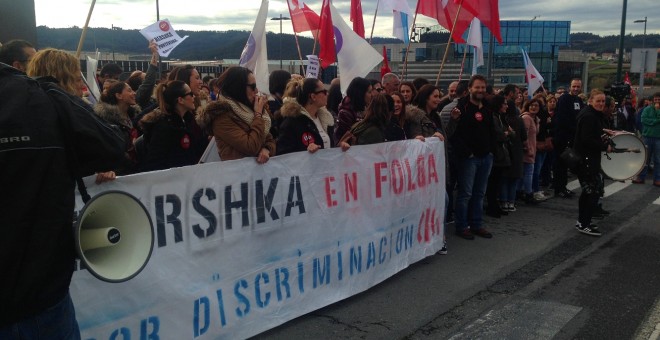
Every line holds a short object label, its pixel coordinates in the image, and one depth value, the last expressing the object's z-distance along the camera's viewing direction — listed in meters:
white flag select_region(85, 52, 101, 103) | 7.01
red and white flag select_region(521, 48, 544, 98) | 11.93
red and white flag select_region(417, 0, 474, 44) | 9.57
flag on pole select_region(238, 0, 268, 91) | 6.32
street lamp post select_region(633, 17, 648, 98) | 17.83
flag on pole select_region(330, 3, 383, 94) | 6.72
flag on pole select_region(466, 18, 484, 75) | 10.45
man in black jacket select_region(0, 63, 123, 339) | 1.89
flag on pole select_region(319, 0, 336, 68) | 7.63
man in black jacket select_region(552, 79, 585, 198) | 9.62
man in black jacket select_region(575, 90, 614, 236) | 6.79
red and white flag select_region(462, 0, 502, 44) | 9.12
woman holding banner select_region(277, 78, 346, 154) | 4.89
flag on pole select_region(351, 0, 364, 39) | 9.39
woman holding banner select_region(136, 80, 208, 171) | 4.49
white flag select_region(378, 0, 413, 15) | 10.18
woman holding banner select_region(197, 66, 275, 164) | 4.08
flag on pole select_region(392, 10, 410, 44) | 11.17
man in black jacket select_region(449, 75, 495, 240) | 6.69
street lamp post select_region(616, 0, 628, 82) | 19.55
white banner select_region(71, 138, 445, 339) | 3.33
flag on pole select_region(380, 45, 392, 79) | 9.54
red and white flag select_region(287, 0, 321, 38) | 8.81
